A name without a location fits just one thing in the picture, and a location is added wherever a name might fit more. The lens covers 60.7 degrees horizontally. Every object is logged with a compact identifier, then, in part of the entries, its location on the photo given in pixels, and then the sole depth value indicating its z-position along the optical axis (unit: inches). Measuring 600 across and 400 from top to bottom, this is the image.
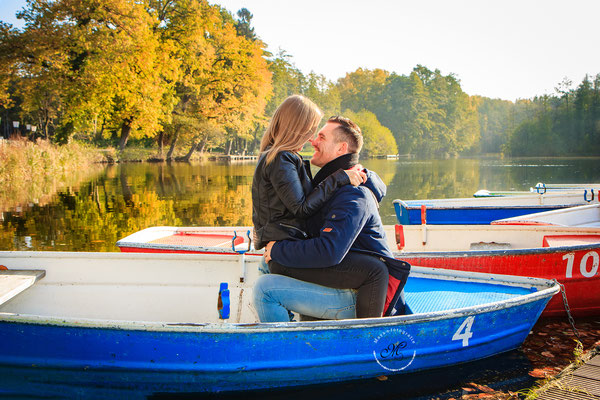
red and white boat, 245.3
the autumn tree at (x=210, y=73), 1547.7
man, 134.9
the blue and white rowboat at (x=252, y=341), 153.8
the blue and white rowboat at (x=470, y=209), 431.3
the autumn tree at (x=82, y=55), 1177.4
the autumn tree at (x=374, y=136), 3373.5
